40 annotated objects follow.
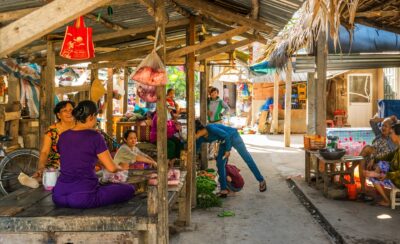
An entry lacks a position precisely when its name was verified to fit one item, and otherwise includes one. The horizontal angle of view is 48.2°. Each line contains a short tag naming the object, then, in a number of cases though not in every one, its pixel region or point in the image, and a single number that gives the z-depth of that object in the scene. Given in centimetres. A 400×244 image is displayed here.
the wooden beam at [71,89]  945
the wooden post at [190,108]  652
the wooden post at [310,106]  1083
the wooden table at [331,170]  772
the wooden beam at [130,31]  660
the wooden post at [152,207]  355
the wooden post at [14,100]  841
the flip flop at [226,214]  682
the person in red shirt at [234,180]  823
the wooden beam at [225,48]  801
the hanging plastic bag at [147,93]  708
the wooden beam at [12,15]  490
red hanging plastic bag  522
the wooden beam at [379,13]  760
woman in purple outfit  386
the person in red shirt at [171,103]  1092
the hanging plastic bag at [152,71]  412
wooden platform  352
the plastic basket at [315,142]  885
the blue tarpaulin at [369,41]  1002
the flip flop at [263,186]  850
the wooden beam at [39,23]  280
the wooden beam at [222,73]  1721
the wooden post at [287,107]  1522
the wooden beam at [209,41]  566
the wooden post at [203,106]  1008
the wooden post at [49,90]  666
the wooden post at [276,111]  1867
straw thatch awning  546
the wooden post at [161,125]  386
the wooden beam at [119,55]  812
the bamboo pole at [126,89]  1401
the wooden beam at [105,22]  615
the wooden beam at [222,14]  547
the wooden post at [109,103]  1180
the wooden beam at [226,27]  718
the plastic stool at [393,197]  670
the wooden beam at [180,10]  588
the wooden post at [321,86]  911
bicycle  729
